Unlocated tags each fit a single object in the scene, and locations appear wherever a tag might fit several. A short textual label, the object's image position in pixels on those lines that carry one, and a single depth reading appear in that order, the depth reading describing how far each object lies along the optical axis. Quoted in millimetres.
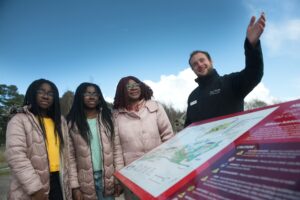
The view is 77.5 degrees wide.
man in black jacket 1736
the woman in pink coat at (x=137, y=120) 2229
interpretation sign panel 659
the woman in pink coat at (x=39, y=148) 1853
